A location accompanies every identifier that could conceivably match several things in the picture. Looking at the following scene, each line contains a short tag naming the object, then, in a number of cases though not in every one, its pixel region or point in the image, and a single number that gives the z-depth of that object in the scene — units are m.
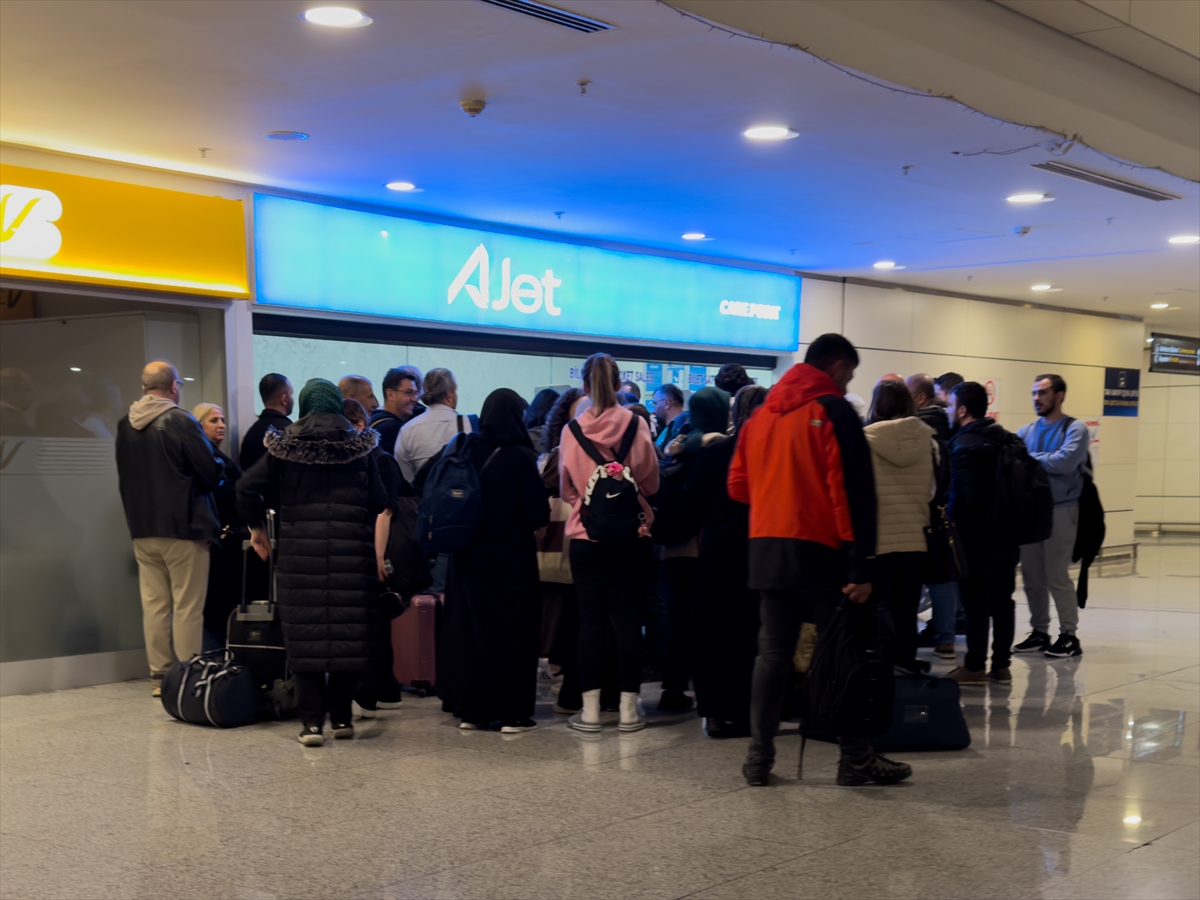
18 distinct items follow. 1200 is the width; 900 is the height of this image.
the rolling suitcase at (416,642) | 6.30
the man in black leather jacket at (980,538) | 6.76
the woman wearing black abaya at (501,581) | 5.56
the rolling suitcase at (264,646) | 5.81
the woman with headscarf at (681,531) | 5.73
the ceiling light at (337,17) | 4.67
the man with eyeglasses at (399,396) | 7.08
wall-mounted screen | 18.73
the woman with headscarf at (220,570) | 7.17
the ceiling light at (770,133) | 6.48
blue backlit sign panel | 8.11
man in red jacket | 4.54
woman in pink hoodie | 5.58
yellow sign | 6.54
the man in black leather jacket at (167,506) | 6.54
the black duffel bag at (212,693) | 5.82
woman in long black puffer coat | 5.28
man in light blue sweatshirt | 7.92
